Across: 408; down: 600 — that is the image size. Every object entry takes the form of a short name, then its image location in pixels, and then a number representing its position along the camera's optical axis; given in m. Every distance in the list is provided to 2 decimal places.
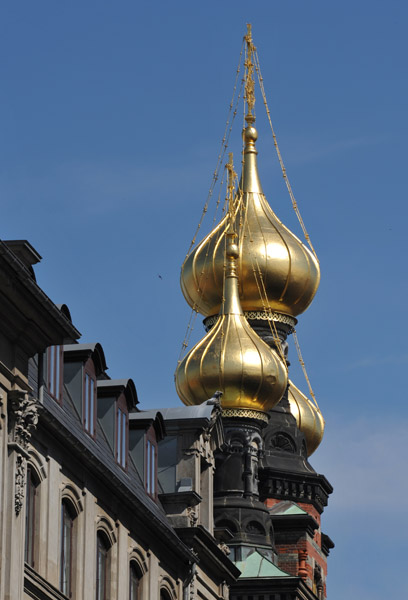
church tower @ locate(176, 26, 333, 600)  68.25
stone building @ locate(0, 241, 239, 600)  31.08
